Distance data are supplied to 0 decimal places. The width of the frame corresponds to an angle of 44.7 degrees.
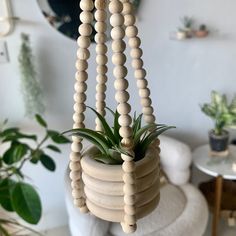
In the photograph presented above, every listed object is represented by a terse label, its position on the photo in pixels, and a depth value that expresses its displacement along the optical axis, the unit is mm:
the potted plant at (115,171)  585
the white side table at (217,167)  1770
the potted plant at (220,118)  1814
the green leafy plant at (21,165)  1226
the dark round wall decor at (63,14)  1621
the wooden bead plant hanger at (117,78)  547
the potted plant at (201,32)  1879
